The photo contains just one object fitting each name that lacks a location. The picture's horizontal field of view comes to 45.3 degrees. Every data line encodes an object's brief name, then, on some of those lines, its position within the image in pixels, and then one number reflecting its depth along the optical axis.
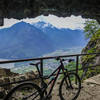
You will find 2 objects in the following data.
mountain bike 2.37
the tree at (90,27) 20.12
